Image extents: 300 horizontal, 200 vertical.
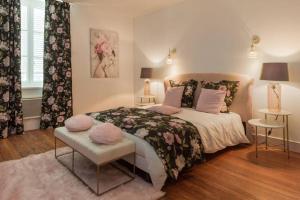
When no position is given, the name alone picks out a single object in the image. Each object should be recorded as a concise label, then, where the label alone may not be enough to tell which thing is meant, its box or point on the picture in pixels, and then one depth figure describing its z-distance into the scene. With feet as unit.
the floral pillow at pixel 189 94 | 12.74
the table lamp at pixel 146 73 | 16.17
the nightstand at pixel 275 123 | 9.19
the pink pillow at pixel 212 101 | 11.05
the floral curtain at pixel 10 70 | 12.21
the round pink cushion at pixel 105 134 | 7.06
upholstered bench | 6.66
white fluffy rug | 6.56
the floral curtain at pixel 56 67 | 13.80
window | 13.53
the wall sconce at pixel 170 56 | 15.21
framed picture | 16.14
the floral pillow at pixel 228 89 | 11.35
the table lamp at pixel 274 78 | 9.27
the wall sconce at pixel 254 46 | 10.94
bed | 7.08
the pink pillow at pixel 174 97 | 12.66
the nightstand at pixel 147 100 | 16.52
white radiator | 13.62
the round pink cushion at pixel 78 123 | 8.55
